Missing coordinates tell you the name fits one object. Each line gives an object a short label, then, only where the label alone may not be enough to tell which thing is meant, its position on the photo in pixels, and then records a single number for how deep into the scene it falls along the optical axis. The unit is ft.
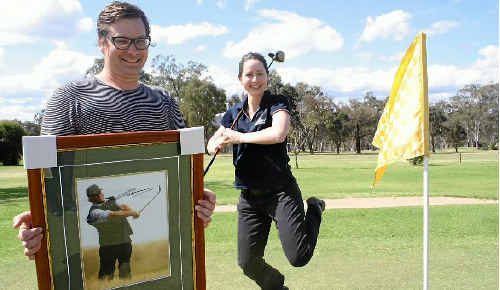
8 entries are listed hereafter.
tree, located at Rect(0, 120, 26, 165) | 137.80
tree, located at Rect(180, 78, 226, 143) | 176.45
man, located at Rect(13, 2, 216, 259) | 6.32
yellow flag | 11.37
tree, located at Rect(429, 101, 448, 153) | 242.54
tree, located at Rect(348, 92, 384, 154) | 221.87
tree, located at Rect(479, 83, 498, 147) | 243.60
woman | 12.10
